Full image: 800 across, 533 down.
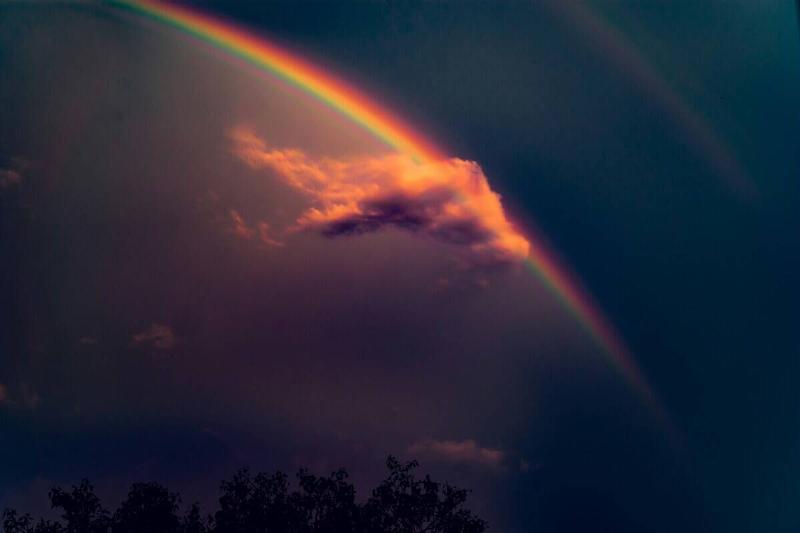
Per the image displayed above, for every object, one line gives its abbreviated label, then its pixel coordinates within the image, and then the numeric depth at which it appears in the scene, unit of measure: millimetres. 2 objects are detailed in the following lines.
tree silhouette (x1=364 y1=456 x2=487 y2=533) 21594
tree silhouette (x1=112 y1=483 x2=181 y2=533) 20031
